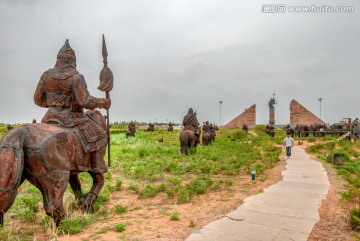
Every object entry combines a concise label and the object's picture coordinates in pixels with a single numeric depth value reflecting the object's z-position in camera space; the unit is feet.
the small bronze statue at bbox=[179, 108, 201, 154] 44.86
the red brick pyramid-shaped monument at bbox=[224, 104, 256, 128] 162.71
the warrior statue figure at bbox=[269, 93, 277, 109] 156.46
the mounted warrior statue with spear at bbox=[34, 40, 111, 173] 16.24
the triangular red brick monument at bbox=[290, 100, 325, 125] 143.62
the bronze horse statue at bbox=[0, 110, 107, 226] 12.05
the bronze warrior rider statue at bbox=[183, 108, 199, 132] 47.93
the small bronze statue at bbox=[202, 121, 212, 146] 63.31
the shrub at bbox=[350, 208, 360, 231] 14.92
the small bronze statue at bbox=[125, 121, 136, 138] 85.71
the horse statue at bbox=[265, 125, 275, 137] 100.31
